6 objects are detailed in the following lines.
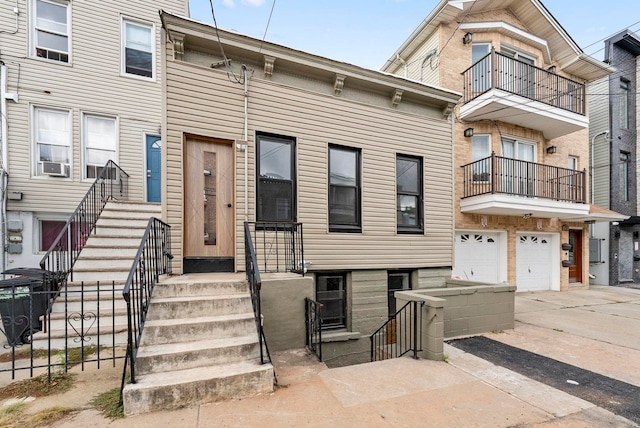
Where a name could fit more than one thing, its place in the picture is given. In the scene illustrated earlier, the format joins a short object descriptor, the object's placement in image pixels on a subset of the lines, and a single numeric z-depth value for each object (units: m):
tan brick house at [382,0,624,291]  9.51
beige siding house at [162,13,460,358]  5.30
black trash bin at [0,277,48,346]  4.40
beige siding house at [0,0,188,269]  7.61
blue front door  8.90
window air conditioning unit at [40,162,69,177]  7.82
